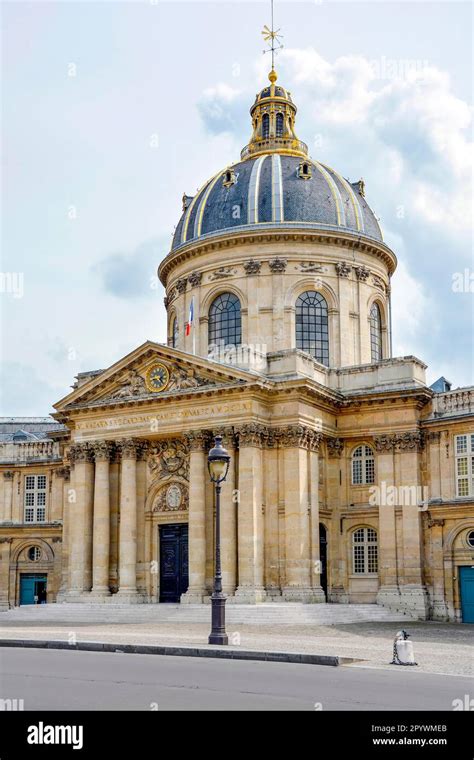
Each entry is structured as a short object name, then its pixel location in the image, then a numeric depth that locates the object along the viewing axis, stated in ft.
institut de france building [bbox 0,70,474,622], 145.28
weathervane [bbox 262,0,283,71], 199.41
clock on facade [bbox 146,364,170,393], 153.38
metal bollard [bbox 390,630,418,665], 74.79
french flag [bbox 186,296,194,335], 171.01
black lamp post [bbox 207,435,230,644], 91.60
